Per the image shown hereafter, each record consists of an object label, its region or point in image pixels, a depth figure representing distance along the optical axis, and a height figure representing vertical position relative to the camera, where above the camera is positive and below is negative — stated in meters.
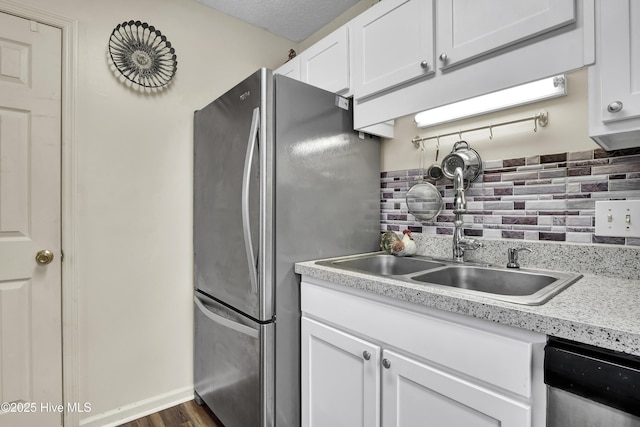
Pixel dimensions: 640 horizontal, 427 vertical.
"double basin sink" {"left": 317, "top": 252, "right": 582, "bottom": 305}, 1.15 -0.25
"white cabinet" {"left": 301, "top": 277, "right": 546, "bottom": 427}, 0.80 -0.47
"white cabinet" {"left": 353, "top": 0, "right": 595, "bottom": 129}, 0.96 +0.58
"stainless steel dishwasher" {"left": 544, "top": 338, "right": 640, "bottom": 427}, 0.64 -0.36
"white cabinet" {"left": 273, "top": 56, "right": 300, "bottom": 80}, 1.99 +0.92
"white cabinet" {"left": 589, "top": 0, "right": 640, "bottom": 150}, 0.86 +0.39
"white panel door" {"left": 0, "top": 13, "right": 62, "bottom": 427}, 1.52 -0.05
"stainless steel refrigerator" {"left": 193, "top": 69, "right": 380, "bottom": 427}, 1.38 -0.04
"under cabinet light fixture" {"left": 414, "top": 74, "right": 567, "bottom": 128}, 1.26 +0.49
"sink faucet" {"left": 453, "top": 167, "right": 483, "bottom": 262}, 1.45 -0.05
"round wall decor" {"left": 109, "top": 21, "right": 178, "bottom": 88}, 1.78 +0.91
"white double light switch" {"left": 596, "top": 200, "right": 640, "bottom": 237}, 1.11 -0.02
